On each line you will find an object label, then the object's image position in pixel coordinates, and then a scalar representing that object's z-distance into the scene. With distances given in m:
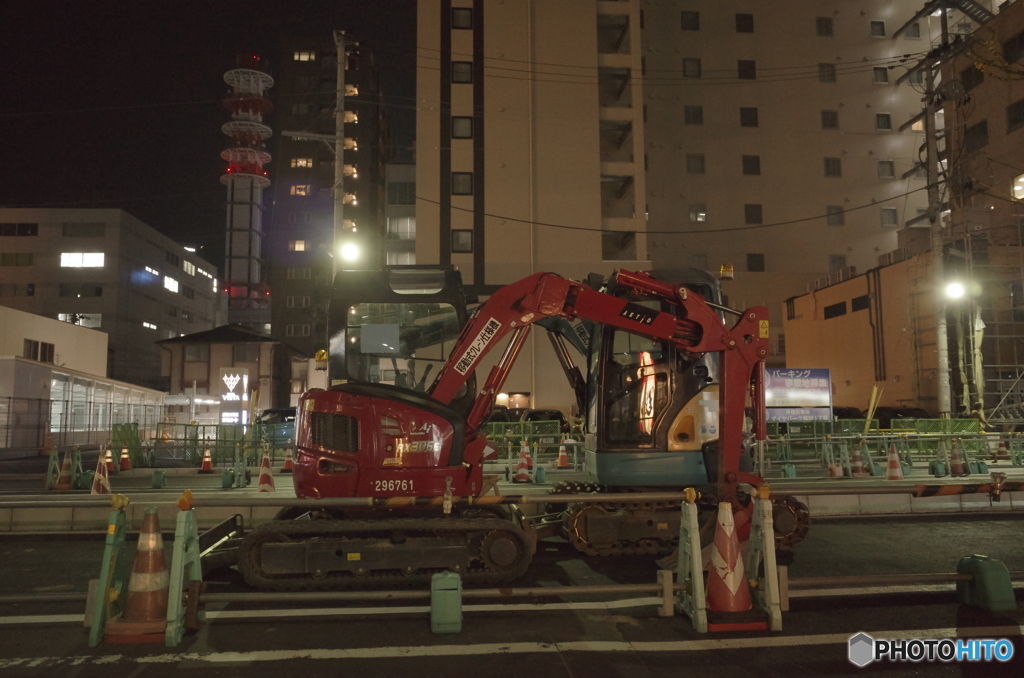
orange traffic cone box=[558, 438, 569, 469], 18.15
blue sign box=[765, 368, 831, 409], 19.52
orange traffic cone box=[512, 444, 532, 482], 15.03
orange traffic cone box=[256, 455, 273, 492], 13.22
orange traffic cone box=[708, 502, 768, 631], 5.64
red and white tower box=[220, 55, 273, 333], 77.00
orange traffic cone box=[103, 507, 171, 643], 5.29
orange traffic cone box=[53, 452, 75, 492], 14.66
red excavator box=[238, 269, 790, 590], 6.92
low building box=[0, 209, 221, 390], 61.06
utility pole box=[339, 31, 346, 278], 19.88
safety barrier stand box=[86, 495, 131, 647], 5.26
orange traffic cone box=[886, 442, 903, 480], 14.49
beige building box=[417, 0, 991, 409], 47.75
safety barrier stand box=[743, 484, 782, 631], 5.57
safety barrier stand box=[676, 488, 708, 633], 5.58
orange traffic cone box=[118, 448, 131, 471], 18.58
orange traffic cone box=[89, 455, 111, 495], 13.38
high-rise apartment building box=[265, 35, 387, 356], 65.44
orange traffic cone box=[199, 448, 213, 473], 17.91
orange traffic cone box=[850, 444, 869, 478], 15.90
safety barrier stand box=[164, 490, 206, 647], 5.27
